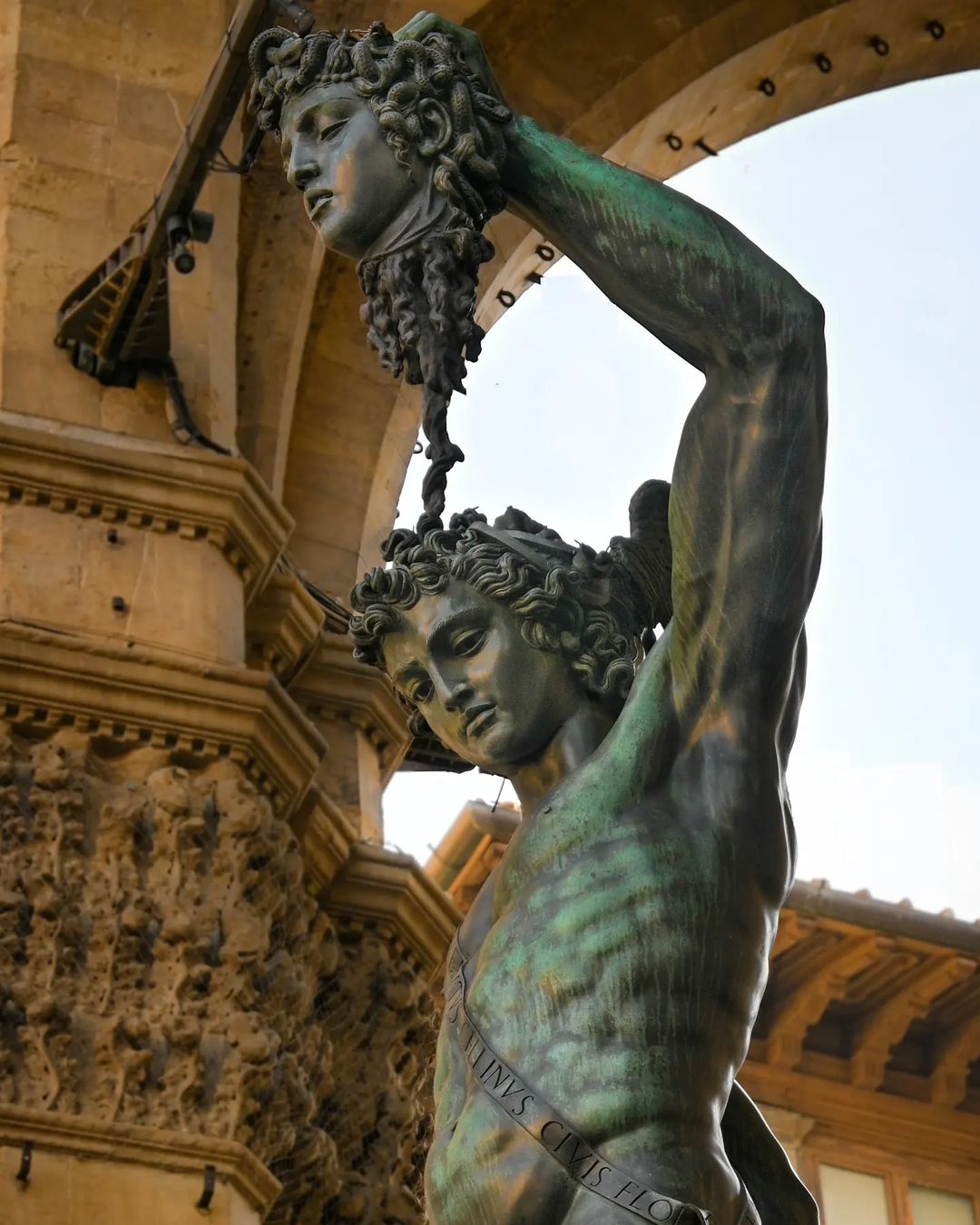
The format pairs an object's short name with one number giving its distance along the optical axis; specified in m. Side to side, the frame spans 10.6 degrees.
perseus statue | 5.63
